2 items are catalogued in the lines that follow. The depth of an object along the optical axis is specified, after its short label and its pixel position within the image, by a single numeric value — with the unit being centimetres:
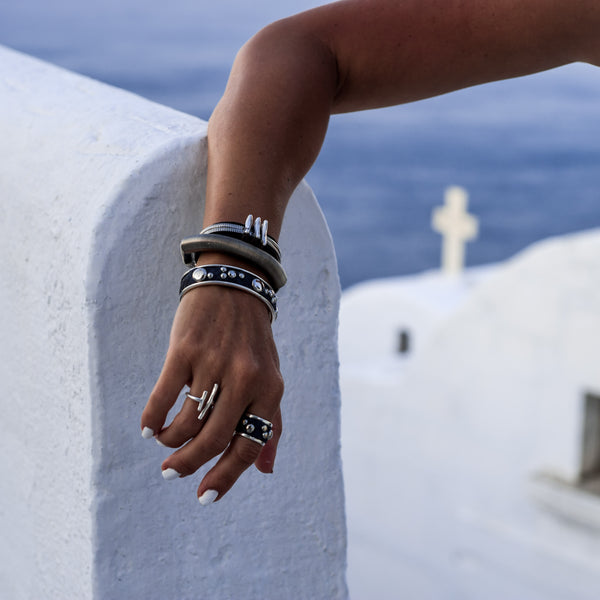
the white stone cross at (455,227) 827
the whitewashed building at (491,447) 475
